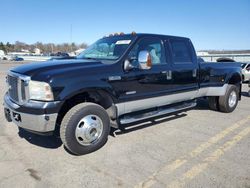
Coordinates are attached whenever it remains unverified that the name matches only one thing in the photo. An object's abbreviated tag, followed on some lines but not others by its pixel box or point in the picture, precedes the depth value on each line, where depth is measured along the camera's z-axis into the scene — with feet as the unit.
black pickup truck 8.99
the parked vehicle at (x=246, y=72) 35.04
